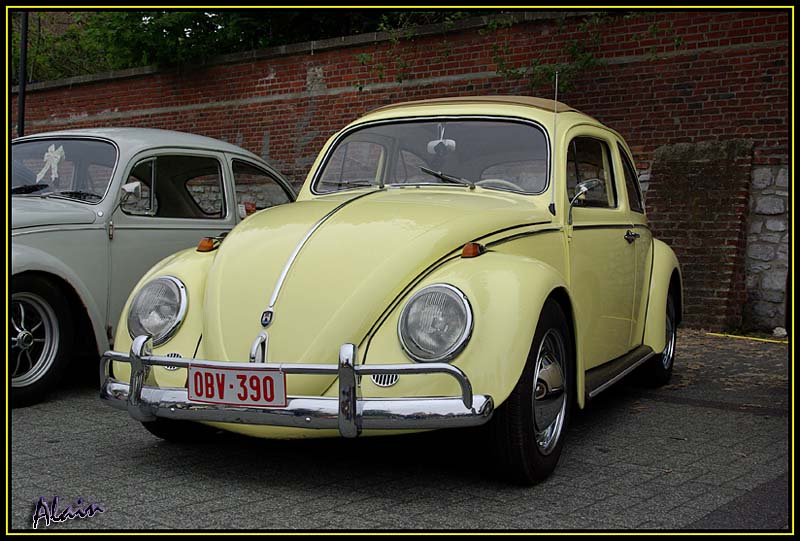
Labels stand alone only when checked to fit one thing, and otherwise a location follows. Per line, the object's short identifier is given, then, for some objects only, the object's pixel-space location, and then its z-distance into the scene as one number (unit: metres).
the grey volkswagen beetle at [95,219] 4.99
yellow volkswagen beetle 3.25
